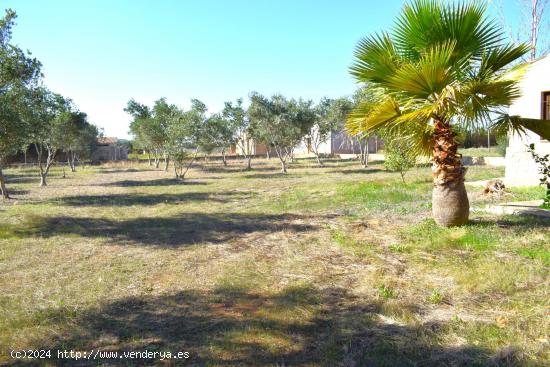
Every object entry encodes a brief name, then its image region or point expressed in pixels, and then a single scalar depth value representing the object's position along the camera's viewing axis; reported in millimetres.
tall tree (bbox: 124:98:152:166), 33500
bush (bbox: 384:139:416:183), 16625
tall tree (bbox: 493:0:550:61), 19469
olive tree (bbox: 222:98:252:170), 36281
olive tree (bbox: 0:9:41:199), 12391
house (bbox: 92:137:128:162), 49162
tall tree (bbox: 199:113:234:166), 28625
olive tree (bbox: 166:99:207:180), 25156
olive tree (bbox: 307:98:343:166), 35491
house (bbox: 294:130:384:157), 51312
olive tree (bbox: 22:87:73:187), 15711
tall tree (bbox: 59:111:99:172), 22688
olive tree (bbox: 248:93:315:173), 29812
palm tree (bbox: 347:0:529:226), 6109
